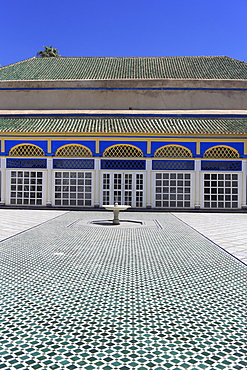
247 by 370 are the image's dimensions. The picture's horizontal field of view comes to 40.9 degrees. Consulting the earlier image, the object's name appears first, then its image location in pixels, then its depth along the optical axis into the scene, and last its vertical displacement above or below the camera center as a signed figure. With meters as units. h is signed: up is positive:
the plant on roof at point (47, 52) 37.38 +15.82
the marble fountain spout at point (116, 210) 9.38 -0.50
